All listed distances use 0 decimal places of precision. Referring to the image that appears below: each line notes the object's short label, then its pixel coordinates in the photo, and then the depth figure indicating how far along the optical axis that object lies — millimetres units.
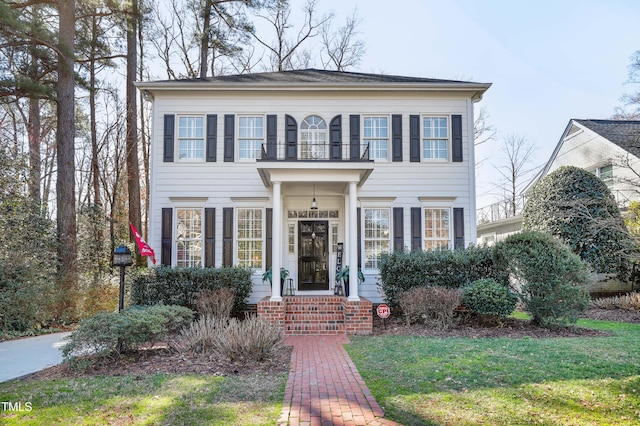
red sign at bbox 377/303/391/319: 8881
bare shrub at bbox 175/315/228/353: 6527
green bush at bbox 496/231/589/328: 8773
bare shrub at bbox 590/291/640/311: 11938
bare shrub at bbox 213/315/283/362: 6078
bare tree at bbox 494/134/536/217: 27984
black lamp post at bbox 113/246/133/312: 8300
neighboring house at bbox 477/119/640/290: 15703
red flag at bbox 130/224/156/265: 10880
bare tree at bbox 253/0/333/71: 22109
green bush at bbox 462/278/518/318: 8969
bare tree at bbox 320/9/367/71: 23234
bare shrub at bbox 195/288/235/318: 9305
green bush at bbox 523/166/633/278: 12875
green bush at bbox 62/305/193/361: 6008
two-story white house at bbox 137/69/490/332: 11711
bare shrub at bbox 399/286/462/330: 8906
